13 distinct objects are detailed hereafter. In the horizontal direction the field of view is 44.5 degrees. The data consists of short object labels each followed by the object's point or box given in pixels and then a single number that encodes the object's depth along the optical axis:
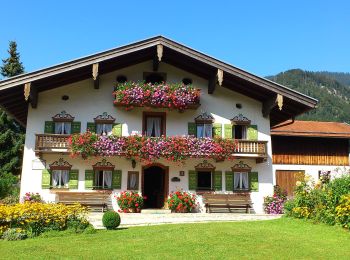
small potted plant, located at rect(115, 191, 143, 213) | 20.89
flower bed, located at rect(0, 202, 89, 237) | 13.53
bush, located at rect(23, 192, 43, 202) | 20.56
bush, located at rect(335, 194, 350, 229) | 13.12
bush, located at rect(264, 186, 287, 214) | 22.09
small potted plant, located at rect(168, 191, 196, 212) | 21.20
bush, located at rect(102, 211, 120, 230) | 14.35
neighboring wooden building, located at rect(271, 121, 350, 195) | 31.52
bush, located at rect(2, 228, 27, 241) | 12.80
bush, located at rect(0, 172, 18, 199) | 26.97
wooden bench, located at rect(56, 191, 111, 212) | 20.69
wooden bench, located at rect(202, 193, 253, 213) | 21.72
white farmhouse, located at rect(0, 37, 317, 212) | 21.05
